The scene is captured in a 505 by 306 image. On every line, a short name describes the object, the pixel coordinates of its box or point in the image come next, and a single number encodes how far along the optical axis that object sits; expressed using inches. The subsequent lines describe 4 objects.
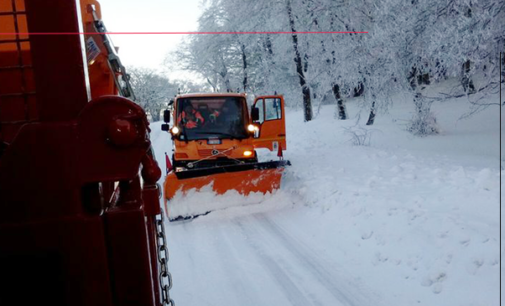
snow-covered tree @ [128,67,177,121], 2175.9
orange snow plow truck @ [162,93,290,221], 301.3
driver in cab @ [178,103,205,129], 304.2
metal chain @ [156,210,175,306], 63.7
